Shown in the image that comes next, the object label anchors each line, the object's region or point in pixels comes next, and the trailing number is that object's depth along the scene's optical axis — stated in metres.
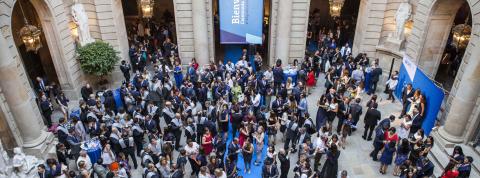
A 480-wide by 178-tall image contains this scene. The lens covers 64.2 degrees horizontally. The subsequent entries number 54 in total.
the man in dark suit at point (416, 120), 12.40
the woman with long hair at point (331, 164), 10.28
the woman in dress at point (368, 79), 16.03
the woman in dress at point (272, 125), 12.03
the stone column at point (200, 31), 16.92
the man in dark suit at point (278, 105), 12.94
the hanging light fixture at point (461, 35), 12.80
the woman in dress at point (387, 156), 10.91
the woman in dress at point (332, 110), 12.82
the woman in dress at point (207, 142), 11.30
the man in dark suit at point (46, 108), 13.50
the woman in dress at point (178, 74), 16.53
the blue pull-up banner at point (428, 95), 11.84
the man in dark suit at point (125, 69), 16.73
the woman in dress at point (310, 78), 16.17
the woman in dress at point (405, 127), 11.62
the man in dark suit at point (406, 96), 13.55
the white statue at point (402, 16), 15.83
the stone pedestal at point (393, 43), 16.56
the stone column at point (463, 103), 10.77
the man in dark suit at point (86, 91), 14.48
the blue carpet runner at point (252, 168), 11.94
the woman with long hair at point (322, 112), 12.91
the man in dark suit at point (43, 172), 9.88
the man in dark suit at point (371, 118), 12.34
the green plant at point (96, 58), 15.71
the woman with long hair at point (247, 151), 11.05
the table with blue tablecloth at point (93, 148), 11.20
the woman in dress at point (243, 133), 11.67
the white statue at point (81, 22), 15.80
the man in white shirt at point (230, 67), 16.09
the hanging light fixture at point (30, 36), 12.37
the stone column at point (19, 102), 10.81
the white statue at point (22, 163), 10.94
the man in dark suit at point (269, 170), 10.26
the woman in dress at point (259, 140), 11.31
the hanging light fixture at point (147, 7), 18.00
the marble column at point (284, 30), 16.95
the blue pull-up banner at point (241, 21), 17.14
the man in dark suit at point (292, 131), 11.64
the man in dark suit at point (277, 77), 15.73
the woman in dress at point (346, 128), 12.09
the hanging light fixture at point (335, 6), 17.41
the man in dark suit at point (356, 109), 12.54
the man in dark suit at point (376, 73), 15.64
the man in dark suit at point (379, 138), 11.30
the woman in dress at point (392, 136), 10.88
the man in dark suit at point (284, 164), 10.32
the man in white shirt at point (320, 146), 11.06
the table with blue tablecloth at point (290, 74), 16.36
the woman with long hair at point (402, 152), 10.54
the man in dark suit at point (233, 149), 10.81
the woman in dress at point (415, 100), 12.81
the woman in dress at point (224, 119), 12.62
